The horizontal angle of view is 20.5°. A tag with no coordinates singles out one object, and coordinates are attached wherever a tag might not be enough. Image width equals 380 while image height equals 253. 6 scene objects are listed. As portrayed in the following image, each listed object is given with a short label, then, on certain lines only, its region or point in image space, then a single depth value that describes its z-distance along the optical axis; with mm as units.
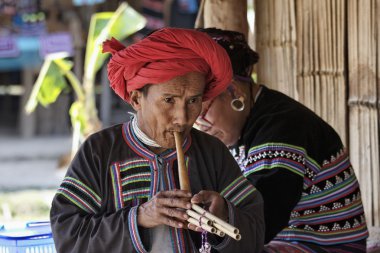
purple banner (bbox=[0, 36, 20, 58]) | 17425
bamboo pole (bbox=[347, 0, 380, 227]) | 5352
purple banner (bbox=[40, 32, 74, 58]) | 16603
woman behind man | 3942
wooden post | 5417
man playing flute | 3084
